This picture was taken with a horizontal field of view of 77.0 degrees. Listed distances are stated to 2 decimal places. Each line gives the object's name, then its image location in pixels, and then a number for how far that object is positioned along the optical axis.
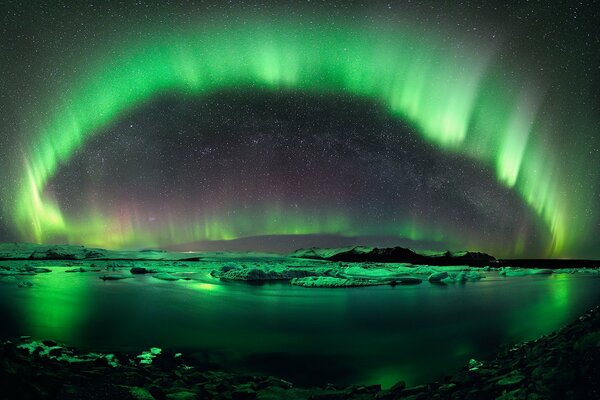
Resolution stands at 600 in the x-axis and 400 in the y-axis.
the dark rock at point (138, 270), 32.32
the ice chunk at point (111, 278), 26.06
